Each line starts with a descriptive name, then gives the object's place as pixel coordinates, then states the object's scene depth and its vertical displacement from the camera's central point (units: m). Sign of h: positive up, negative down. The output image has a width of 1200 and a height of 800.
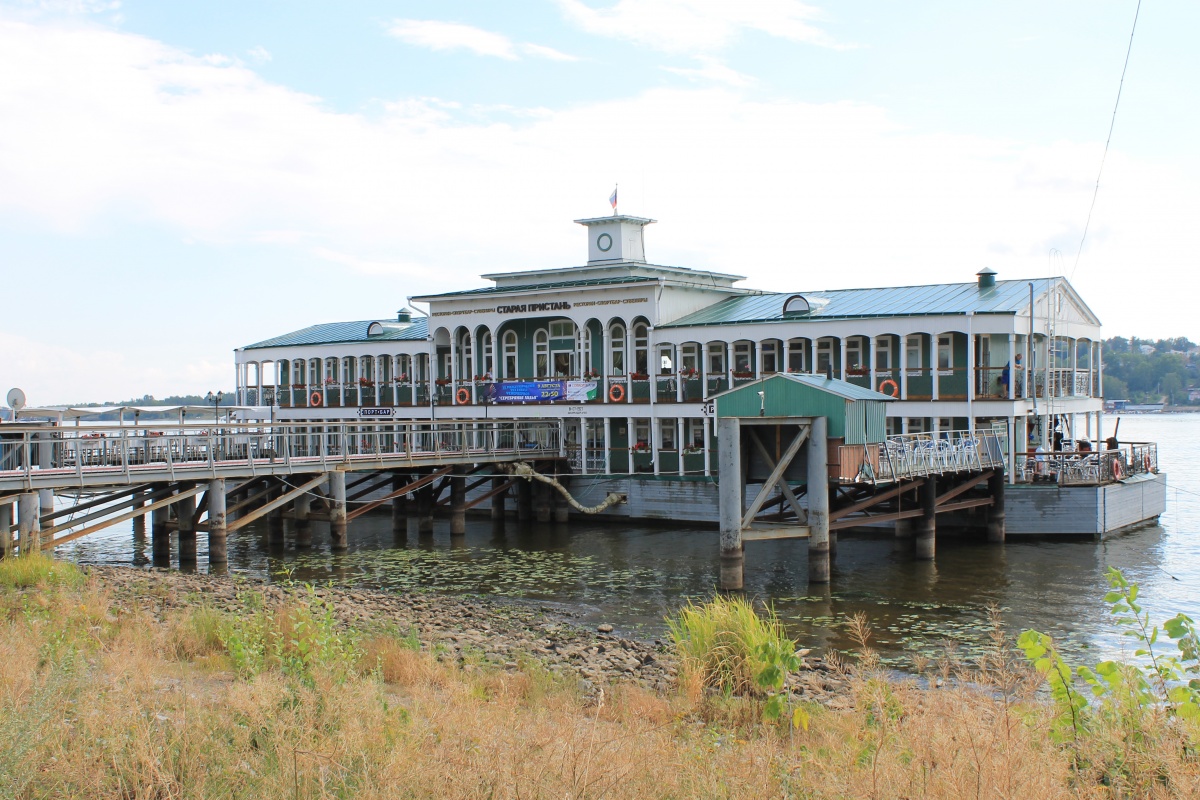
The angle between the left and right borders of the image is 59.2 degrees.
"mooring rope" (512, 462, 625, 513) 37.53 -3.47
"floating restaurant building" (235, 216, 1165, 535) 34.47 +1.28
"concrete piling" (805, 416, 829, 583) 25.92 -2.73
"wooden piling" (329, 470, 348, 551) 33.25 -3.61
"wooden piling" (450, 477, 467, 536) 37.38 -3.94
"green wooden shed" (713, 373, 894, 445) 25.80 -0.32
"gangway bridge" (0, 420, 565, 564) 25.75 -2.18
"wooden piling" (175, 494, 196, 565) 30.31 -3.66
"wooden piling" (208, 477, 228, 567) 29.48 -3.34
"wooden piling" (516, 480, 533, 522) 41.12 -3.93
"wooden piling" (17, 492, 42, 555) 24.53 -2.66
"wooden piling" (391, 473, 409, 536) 37.75 -4.18
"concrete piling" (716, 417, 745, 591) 25.98 -2.68
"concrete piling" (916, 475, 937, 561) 29.47 -3.80
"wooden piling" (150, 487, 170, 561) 31.52 -4.10
